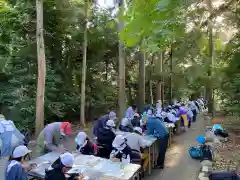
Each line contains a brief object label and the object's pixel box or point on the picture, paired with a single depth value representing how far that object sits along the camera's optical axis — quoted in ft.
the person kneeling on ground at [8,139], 15.33
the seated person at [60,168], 9.82
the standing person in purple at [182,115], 31.70
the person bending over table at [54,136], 14.42
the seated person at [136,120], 27.59
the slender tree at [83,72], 33.11
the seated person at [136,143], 15.59
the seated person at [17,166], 10.02
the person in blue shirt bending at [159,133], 18.99
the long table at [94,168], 11.65
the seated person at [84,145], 14.96
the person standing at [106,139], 16.45
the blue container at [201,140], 20.84
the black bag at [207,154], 19.43
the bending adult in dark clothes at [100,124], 17.21
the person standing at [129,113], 29.14
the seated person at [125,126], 22.14
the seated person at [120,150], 13.98
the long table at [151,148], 17.64
